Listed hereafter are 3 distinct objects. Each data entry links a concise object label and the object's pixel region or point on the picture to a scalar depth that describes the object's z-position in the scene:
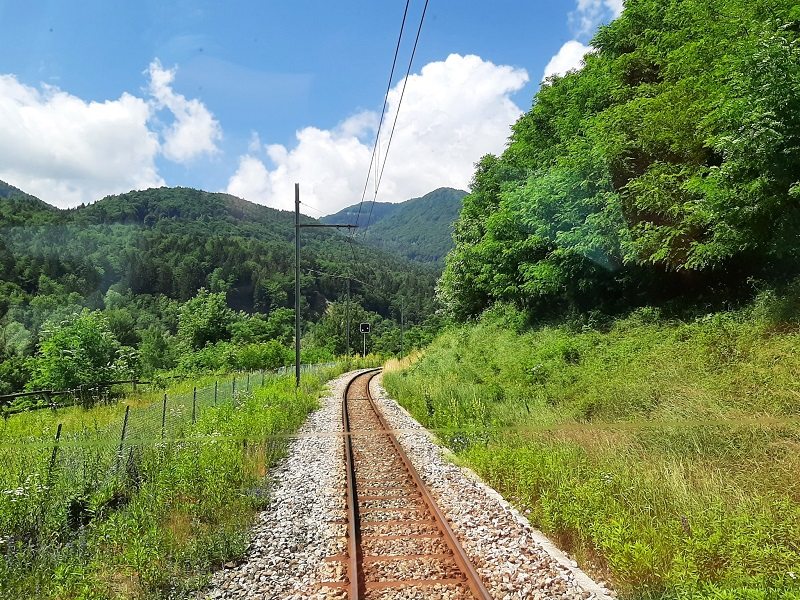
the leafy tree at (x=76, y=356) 22.53
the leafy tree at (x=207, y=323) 48.81
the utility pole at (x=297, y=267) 23.11
